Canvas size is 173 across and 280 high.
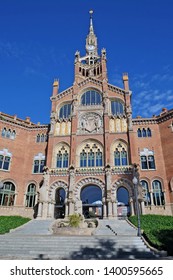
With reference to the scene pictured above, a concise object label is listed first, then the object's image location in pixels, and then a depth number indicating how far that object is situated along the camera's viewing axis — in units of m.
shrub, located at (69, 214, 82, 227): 19.78
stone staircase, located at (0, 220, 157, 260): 12.08
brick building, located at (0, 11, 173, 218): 28.08
